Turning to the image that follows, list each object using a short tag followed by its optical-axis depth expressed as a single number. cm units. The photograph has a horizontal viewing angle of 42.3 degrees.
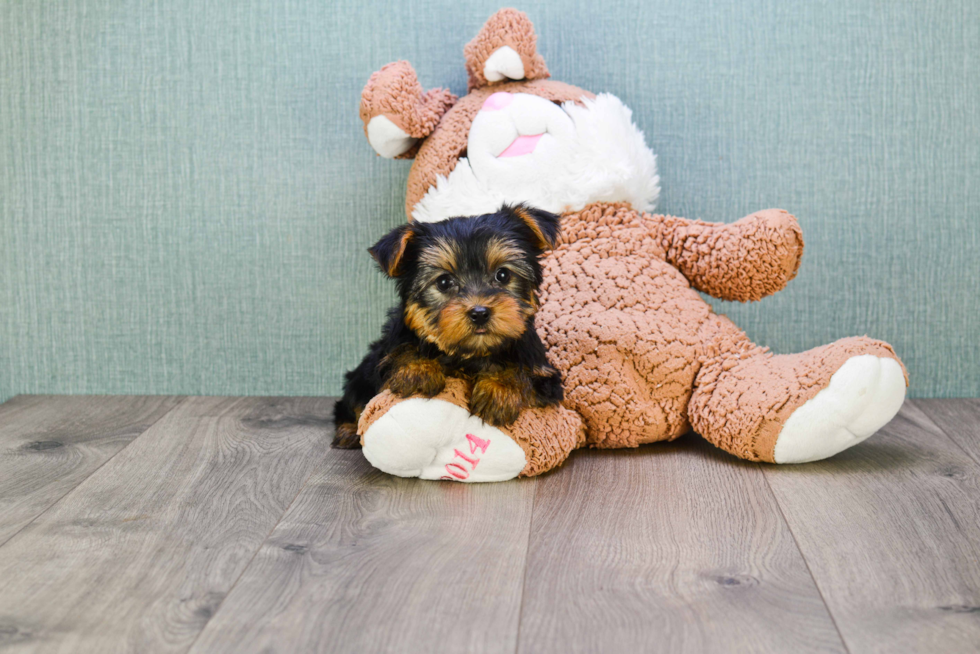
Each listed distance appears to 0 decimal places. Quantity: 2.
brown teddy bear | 95
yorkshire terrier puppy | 89
